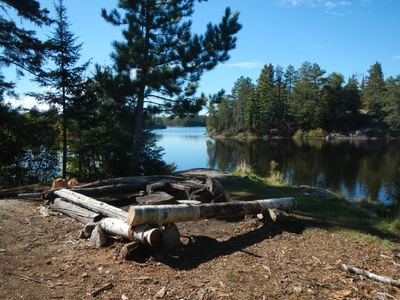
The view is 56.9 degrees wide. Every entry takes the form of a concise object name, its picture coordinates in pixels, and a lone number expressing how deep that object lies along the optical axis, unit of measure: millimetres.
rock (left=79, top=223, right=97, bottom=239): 6531
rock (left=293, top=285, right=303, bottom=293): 4555
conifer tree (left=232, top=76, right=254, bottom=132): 75250
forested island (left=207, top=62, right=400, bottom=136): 71000
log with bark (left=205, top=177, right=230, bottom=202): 8643
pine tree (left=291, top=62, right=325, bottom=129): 70812
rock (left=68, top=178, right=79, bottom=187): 10544
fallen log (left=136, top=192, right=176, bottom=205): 7383
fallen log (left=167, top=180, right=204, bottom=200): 8617
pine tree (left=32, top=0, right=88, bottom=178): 15375
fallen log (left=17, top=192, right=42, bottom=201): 9864
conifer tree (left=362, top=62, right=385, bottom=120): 73062
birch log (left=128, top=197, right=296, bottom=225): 5520
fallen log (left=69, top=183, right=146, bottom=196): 9188
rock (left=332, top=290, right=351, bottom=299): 4449
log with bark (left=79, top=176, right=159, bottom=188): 10169
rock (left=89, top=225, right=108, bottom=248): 6016
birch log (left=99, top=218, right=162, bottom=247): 5406
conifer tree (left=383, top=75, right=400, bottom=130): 67375
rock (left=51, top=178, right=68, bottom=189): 10091
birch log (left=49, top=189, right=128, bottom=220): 6600
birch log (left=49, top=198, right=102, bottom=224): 7207
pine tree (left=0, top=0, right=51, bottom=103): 13195
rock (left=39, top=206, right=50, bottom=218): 7934
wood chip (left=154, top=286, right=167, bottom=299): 4371
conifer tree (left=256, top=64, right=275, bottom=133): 73438
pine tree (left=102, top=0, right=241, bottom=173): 13359
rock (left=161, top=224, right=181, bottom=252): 5770
